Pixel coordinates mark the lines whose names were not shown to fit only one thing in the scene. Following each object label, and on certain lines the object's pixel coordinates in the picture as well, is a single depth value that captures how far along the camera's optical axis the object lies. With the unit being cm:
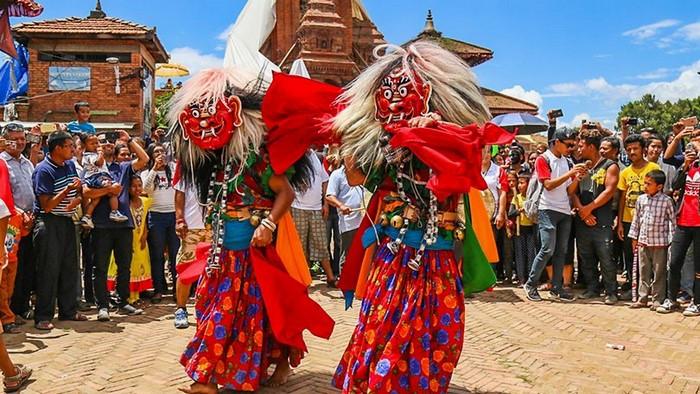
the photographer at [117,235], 665
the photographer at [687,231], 660
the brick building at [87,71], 2331
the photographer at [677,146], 732
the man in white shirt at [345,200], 790
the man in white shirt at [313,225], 834
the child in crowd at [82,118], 789
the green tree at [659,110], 5103
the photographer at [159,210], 745
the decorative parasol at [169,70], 2664
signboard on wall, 2333
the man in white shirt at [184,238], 470
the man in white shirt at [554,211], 759
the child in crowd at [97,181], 655
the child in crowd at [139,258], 740
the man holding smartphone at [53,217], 606
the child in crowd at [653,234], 700
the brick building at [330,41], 2264
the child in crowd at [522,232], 841
